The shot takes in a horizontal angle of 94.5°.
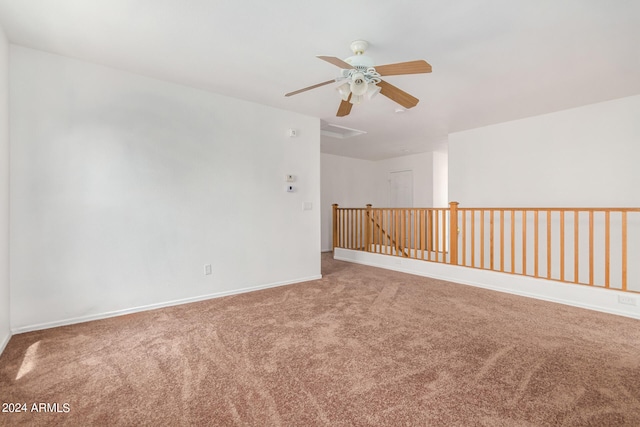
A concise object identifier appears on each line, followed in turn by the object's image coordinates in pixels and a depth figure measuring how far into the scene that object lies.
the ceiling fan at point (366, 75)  2.23
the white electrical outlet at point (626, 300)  3.04
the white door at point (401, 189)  8.15
